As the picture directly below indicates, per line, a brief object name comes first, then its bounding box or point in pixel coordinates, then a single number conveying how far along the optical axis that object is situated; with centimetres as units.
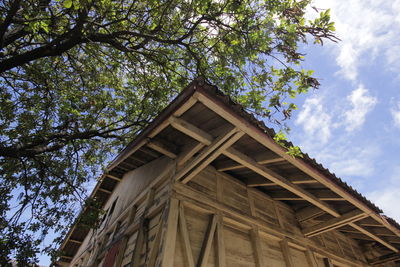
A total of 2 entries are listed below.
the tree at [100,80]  411
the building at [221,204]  359
